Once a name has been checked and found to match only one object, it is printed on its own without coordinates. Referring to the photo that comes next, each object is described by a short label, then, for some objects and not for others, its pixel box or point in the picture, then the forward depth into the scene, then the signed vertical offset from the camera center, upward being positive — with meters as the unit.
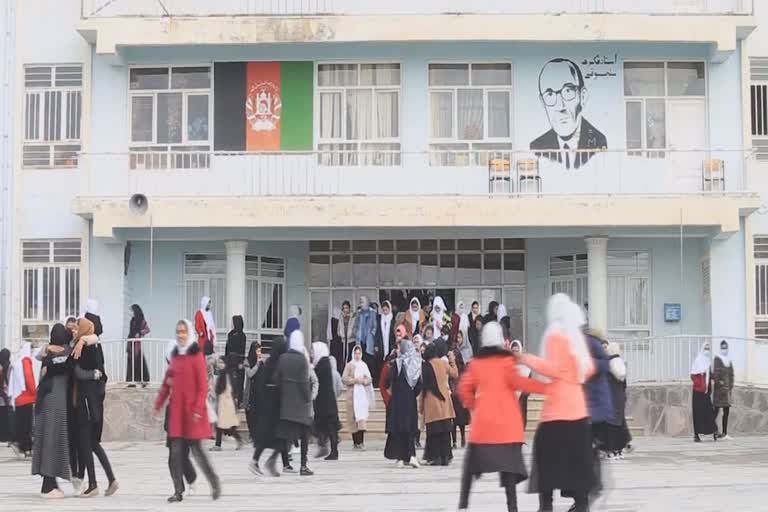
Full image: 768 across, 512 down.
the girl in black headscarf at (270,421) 17.88 -1.14
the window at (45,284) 28.41 +0.90
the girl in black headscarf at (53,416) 14.81 -0.89
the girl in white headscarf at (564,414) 11.15 -0.66
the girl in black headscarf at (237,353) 24.81 -0.42
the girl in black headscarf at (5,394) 23.23 -1.04
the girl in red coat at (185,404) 14.23 -0.74
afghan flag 28.41 +4.49
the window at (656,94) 28.55 +4.64
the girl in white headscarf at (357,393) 22.91 -1.02
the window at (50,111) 28.56 +4.33
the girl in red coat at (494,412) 11.81 -0.69
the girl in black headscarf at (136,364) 26.70 -0.64
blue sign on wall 28.52 +0.30
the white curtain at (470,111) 28.39 +4.29
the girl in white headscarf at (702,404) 24.67 -1.30
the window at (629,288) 28.75 +0.81
